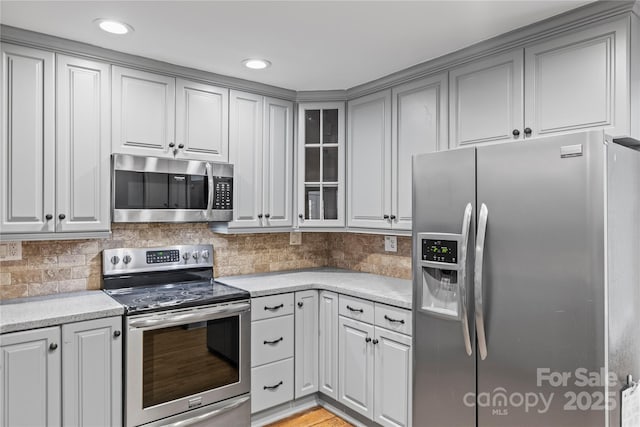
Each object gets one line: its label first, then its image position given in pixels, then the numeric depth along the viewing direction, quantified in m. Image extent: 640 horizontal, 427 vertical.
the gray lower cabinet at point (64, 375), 1.95
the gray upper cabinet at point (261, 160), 3.05
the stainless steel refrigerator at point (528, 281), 1.58
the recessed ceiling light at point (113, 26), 2.11
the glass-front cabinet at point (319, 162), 3.34
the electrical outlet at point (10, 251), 2.39
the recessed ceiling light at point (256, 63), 2.66
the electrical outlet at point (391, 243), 3.28
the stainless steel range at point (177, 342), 2.29
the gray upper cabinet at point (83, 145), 2.35
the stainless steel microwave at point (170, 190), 2.53
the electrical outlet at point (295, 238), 3.68
